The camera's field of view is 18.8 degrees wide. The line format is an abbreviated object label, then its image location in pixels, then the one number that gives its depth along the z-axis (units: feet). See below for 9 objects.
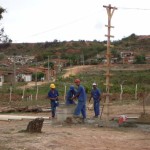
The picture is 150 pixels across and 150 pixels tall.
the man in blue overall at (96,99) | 60.95
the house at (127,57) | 284.37
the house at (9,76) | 246.47
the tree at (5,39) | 118.93
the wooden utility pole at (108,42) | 52.54
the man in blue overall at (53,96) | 61.77
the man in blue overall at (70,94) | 56.74
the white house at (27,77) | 256.52
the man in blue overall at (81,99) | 54.65
